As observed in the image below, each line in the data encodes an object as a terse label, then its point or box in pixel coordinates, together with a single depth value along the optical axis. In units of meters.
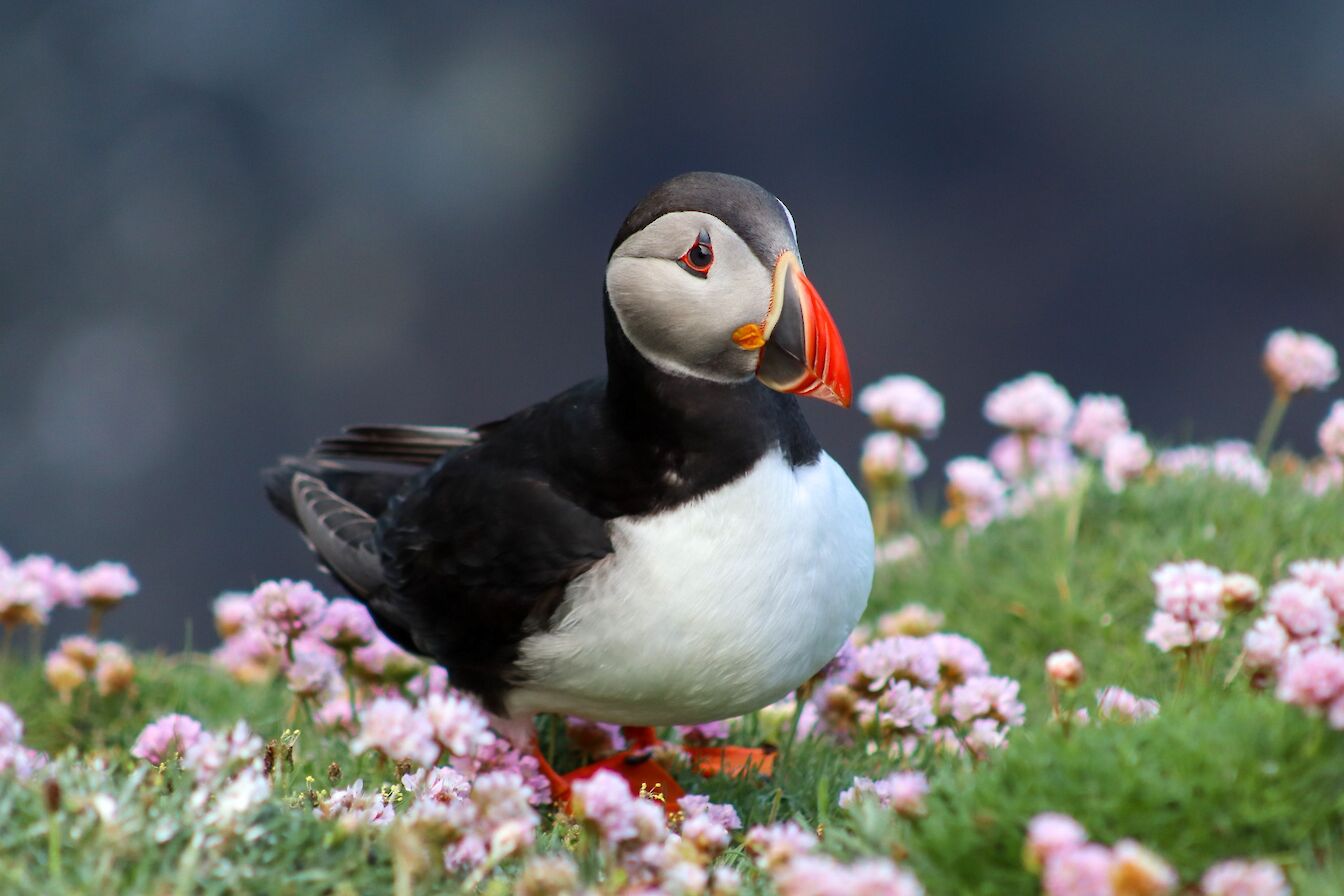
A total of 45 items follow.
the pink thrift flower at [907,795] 5.00
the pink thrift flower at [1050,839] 4.18
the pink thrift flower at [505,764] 7.20
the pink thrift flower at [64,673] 9.64
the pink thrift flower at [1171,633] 6.71
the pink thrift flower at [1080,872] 4.04
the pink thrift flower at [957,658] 8.11
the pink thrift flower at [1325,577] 5.80
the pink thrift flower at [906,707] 7.82
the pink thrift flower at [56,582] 9.87
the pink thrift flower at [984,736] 7.11
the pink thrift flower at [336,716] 8.34
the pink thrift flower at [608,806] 4.89
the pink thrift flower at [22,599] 9.67
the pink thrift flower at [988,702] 7.61
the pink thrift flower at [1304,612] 5.63
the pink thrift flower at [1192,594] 6.63
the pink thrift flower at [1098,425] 12.30
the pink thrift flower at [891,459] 11.90
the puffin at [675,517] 6.64
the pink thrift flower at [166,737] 6.87
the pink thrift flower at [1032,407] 11.59
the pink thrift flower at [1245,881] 4.11
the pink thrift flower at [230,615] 10.98
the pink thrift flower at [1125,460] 11.38
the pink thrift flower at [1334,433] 10.21
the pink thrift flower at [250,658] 10.35
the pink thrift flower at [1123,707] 6.03
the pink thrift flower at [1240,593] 6.66
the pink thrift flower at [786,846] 4.76
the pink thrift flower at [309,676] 8.27
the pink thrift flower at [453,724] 5.12
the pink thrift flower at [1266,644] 5.52
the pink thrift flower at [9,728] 7.07
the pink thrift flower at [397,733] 4.97
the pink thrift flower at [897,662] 7.93
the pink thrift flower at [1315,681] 4.49
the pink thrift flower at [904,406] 10.95
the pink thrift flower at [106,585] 9.89
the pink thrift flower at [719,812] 6.66
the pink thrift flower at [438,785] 5.76
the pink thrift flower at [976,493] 11.91
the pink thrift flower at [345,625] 8.48
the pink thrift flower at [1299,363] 11.10
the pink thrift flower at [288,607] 8.33
